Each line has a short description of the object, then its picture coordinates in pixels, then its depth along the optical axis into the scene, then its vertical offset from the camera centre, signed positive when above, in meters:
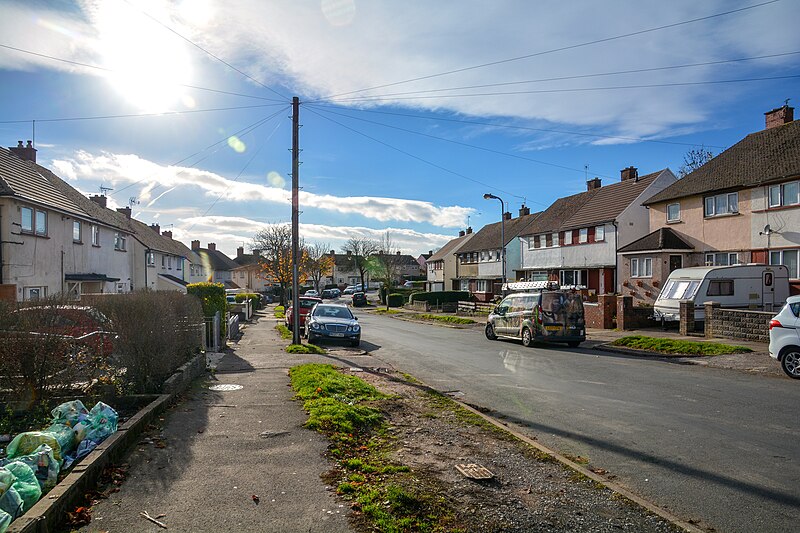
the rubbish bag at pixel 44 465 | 4.93 -1.62
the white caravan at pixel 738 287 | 22.91 -0.35
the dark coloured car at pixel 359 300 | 65.81 -2.44
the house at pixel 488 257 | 55.16 +2.16
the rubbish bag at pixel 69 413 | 6.22 -1.49
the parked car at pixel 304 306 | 29.26 -1.63
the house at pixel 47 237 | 20.39 +1.79
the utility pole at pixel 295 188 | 19.02 +3.00
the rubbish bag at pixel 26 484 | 4.41 -1.60
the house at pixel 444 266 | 69.75 +1.54
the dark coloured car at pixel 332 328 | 20.41 -1.77
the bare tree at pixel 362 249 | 100.69 +5.28
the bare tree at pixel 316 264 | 64.46 +1.84
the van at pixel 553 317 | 20.08 -1.38
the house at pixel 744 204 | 24.14 +3.52
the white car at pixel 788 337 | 12.38 -1.28
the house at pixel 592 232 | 36.84 +3.27
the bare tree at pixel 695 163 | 49.60 +10.08
